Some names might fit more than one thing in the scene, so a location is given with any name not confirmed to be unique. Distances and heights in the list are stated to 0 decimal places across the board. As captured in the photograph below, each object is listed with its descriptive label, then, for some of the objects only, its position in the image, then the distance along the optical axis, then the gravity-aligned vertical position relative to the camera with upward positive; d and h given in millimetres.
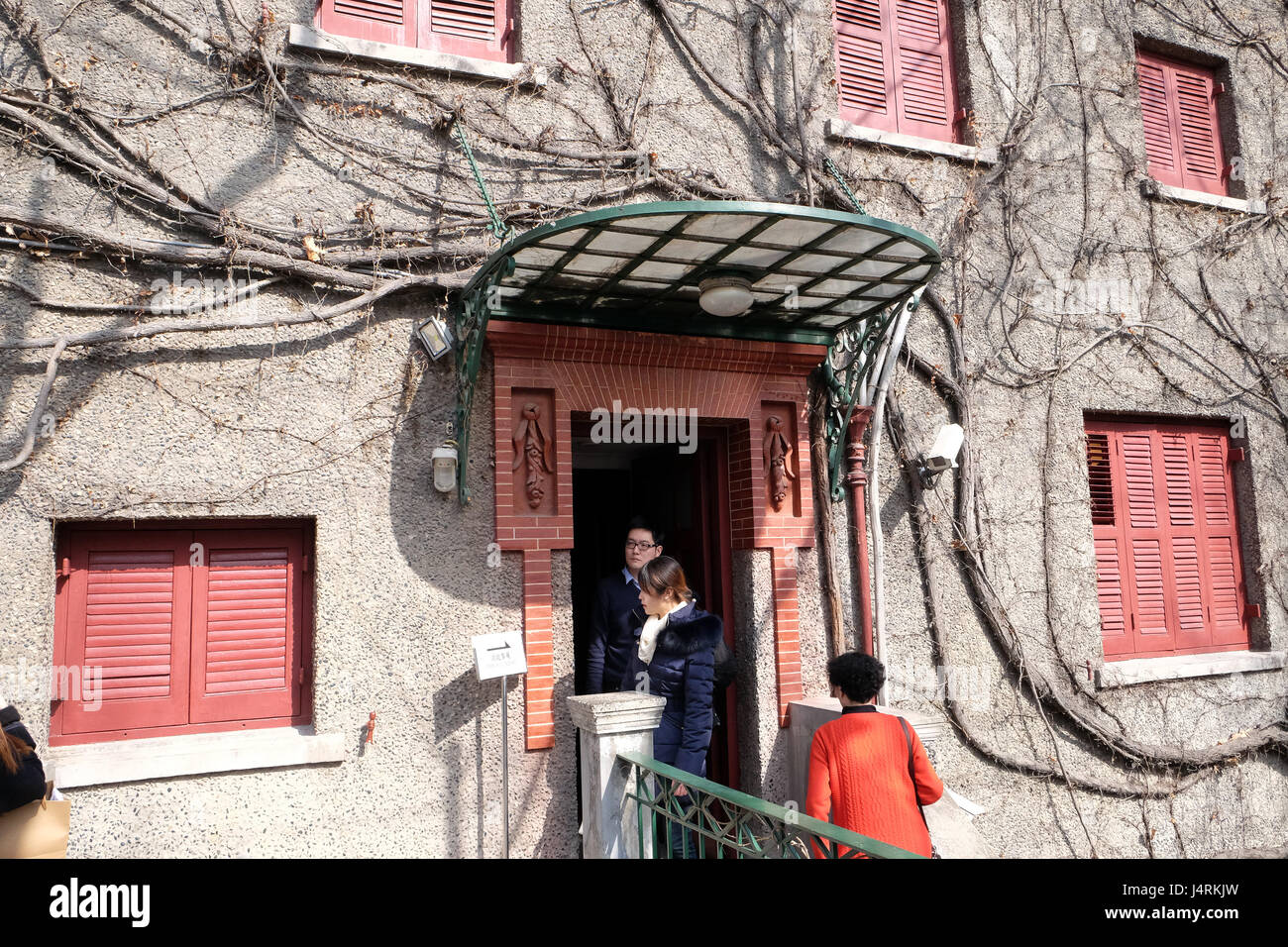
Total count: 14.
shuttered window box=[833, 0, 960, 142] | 6395 +3678
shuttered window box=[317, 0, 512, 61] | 5105 +3303
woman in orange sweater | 3441 -816
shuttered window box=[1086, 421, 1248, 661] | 6609 +112
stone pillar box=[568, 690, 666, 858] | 4164 -896
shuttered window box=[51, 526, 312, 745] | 4211 -208
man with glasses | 5109 -270
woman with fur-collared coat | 4438 -420
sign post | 4461 -423
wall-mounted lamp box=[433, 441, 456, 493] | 4652 +588
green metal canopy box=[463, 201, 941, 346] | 4109 +1587
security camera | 5711 +733
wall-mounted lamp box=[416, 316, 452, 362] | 4824 +1320
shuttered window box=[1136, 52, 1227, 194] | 7500 +3713
